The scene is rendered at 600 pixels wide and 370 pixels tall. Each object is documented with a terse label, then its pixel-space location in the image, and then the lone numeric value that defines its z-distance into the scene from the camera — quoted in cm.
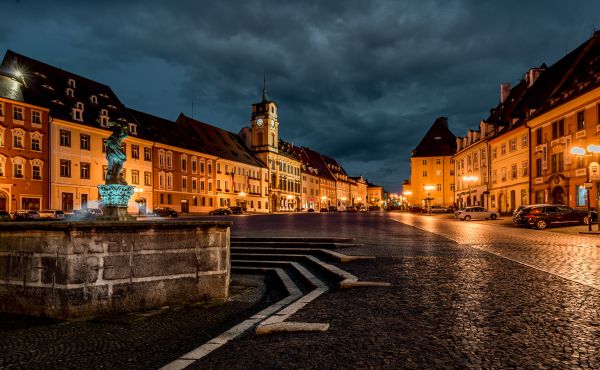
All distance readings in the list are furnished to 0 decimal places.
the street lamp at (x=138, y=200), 5209
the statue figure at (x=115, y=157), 1226
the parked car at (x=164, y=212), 5100
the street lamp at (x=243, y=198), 7732
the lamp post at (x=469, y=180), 5314
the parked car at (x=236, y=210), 6469
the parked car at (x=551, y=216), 2623
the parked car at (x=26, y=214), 3278
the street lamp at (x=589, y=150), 2123
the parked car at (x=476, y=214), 3962
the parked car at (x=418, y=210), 6626
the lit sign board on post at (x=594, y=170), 2089
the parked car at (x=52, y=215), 3457
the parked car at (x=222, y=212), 6134
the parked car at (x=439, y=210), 6316
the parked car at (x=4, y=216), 2479
